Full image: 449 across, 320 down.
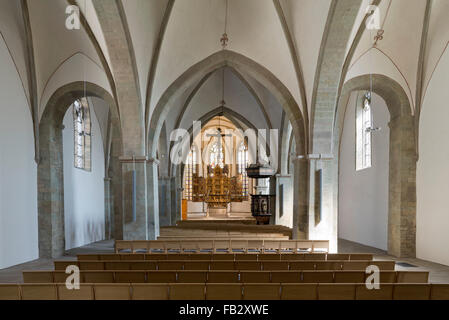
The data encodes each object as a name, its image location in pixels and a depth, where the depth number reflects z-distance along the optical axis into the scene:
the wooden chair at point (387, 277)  5.98
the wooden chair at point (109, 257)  7.92
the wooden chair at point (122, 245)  10.34
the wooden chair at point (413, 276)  5.81
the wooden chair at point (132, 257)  7.89
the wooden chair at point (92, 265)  6.95
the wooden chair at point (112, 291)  4.89
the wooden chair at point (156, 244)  10.46
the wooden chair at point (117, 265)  6.93
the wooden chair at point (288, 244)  10.30
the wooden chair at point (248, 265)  6.94
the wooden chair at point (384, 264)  7.03
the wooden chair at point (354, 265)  7.02
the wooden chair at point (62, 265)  6.82
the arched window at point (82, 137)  16.20
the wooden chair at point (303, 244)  10.23
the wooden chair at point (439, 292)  4.89
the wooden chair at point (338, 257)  7.95
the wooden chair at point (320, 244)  10.13
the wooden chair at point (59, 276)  5.81
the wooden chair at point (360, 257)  8.02
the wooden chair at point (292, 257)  7.92
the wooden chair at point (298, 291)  4.92
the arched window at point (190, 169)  31.80
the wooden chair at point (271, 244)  10.27
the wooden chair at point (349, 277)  5.92
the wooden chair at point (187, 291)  4.87
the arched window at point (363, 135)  15.78
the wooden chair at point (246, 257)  7.79
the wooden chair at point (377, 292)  4.97
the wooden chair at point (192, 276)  5.86
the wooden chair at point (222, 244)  10.62
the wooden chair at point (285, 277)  5.91
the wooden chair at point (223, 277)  5.86
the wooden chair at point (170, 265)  6.96
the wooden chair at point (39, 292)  4.89
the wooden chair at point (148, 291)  4.86
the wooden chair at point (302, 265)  7.04
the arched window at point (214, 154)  32.47
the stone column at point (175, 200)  22.97
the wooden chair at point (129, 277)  5.86
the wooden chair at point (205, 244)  10.59
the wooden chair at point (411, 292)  4.96
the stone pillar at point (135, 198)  12.29
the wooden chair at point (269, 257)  7.80
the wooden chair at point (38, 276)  5.85
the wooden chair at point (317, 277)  5.94
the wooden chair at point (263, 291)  4.89
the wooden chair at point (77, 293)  4.92
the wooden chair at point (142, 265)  6.95
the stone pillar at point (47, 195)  12.85
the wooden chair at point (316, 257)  7.87
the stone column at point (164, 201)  22.11
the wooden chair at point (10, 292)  4.89
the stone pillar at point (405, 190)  12.57
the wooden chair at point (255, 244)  10.40
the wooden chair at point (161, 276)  5.82
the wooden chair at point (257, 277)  5.91
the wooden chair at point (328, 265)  7.09
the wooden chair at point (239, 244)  10.43
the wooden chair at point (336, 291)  4.94
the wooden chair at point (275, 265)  6.96
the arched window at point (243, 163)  31.16
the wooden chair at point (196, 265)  6.92
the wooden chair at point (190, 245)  10.56
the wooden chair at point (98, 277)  5.87
